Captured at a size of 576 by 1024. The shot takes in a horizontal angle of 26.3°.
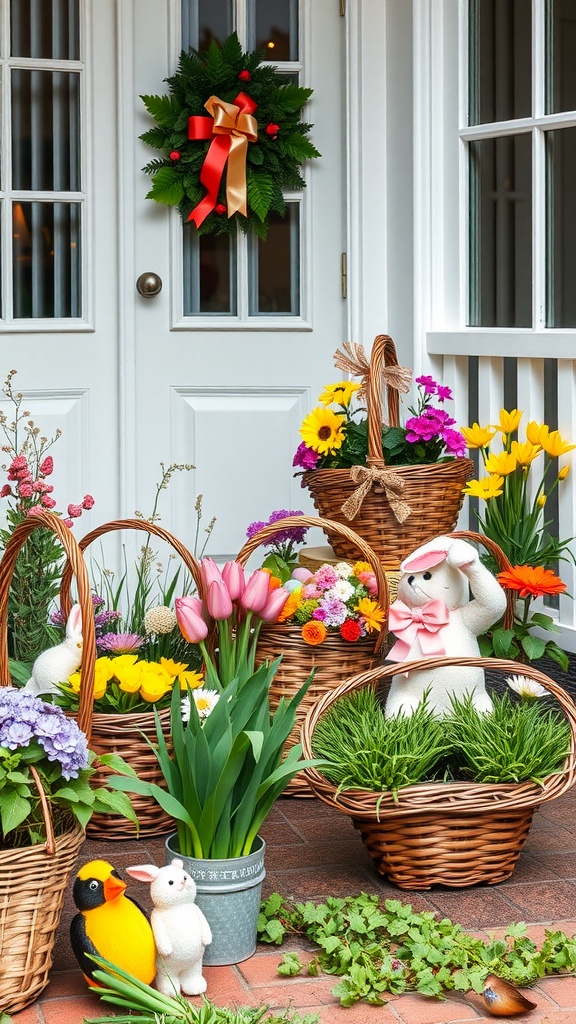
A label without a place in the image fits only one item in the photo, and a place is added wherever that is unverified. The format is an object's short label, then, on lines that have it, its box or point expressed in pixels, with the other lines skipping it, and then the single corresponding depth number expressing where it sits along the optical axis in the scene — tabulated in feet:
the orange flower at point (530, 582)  8.70
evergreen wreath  11.70
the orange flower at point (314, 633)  7.97
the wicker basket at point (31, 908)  5.31
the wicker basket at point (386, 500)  9.24
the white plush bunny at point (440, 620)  7.43
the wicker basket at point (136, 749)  7.39
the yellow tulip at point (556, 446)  9.73
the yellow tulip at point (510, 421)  10.02
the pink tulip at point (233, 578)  7.50
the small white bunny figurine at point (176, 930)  5.48
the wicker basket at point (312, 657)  8.12
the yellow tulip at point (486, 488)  9.68
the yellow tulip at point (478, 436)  10.07
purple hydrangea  5.47
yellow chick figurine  5.47
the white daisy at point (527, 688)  7.32
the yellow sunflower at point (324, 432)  9.57
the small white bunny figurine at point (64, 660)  7.47
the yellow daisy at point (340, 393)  9.69
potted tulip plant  5.85
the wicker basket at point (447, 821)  6.37
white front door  11.76
